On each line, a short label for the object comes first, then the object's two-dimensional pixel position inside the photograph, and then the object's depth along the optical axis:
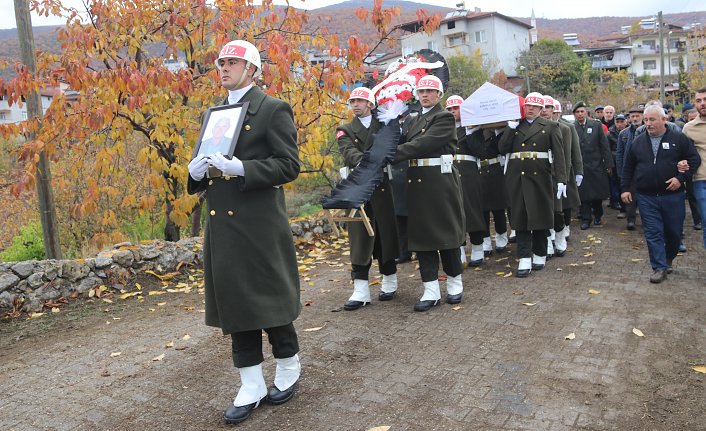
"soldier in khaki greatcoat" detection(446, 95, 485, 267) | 8.34
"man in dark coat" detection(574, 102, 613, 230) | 10.93
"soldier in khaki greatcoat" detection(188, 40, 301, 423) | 3.69
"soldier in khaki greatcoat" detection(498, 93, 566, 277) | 7.50
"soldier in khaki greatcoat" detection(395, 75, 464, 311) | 5.89
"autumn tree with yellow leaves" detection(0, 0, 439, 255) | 7.18
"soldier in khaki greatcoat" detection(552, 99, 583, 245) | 9.12
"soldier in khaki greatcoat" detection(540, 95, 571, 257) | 8.38
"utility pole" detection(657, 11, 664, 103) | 31.31
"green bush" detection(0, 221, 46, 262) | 10.18
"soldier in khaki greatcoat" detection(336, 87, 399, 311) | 6.14
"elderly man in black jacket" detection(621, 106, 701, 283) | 6.64
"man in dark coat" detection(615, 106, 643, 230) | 10.24
